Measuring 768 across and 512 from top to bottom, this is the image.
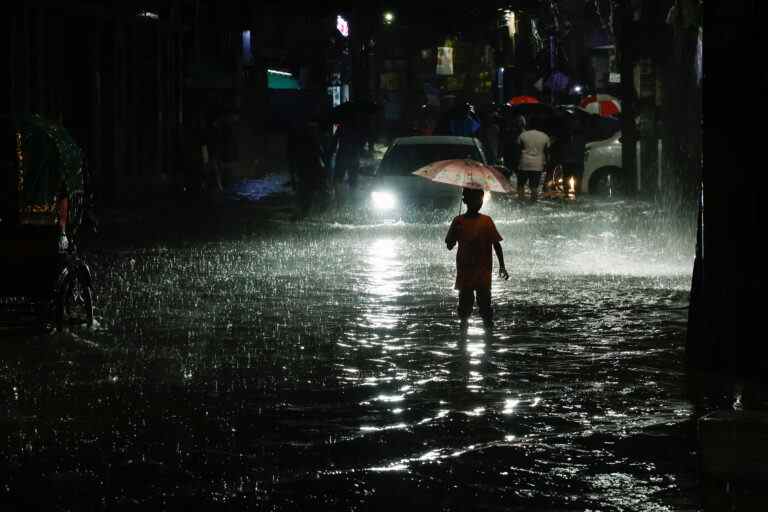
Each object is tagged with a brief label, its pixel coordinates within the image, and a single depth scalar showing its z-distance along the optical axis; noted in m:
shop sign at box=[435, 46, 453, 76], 76.56
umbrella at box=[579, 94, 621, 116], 51.44
